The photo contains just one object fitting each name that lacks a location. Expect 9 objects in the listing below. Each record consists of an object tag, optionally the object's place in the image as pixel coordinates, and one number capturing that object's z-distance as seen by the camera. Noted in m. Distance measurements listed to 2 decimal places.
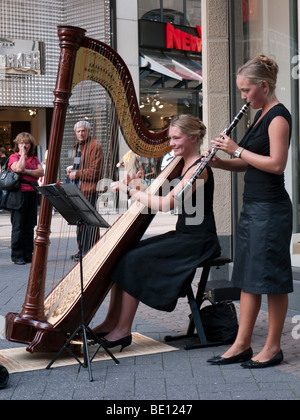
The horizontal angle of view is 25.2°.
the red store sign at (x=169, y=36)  18.33
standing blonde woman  4.26
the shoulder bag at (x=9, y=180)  9.21
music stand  4.17
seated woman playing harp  4.82
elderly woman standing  9.29
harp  4.46
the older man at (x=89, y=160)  5.35
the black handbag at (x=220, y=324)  5.08
